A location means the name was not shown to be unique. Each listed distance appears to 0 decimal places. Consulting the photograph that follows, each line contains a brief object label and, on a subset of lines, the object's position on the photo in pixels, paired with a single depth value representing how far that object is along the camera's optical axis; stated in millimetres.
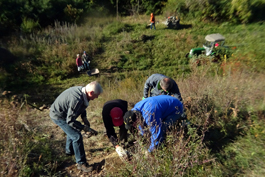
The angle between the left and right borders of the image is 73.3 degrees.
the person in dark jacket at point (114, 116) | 3002
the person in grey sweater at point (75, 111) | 2699
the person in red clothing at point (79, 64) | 9367
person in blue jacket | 2555
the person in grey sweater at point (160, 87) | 3641
